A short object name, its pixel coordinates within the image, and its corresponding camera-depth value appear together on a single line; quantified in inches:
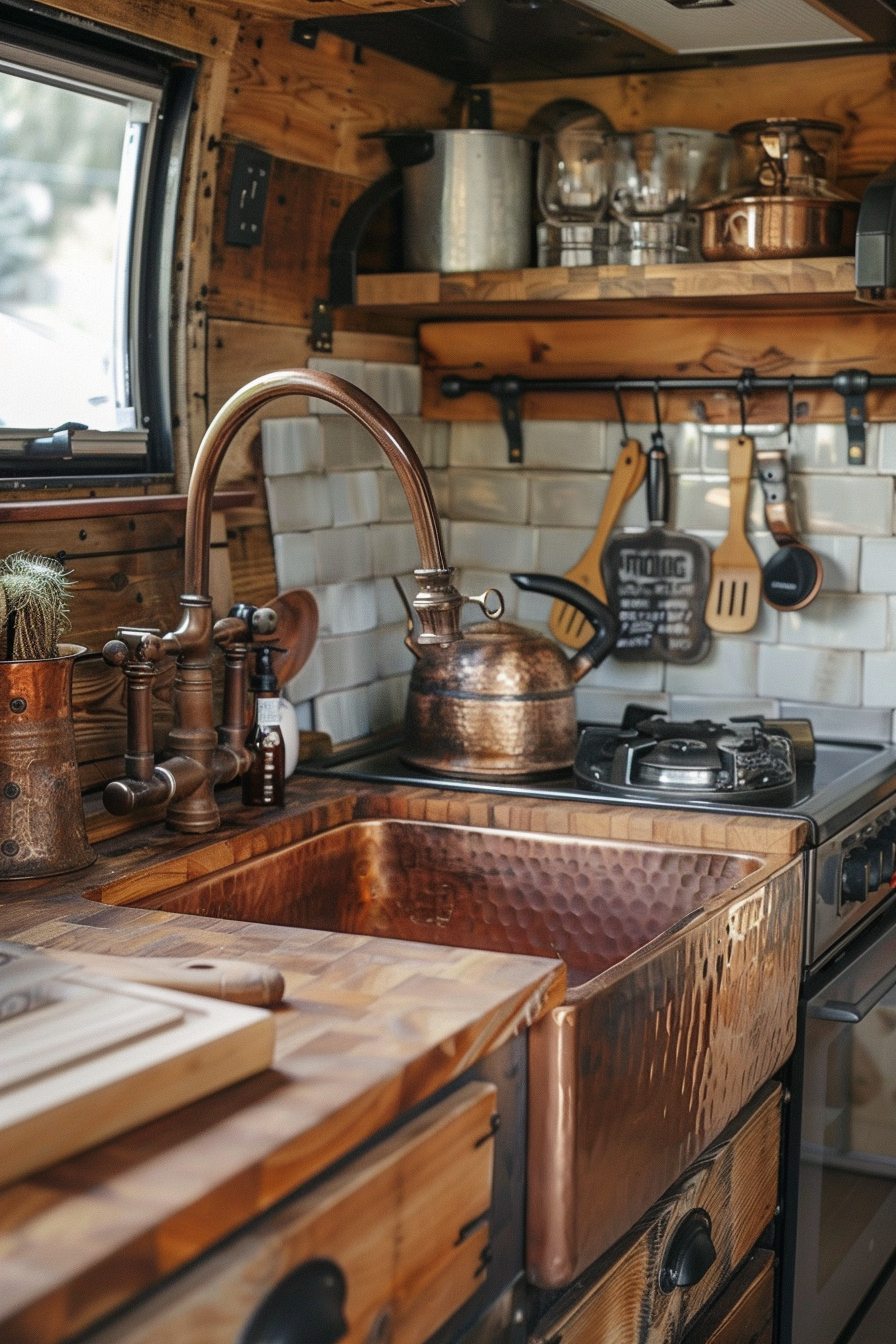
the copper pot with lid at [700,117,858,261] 94.1
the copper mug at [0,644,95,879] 63.8
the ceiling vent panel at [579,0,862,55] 85.0
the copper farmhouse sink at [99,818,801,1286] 54.8
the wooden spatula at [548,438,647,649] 111.0
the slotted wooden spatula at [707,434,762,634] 107.8
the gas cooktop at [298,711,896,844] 85.4
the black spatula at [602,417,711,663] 110.0
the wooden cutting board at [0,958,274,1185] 36.8
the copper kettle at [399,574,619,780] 91.1
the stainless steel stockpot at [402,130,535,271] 102.2
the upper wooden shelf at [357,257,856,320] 92.6
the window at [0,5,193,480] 75.2
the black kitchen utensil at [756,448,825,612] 105.8
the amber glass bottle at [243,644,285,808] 81.5
